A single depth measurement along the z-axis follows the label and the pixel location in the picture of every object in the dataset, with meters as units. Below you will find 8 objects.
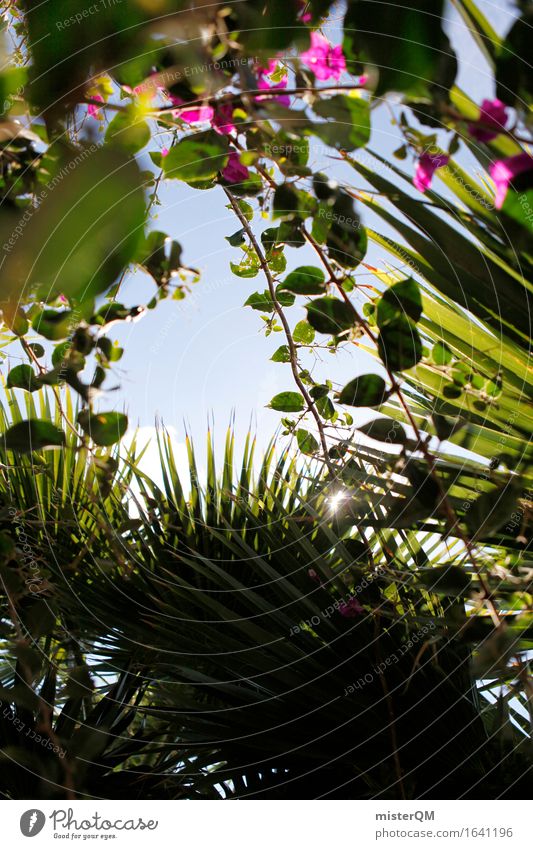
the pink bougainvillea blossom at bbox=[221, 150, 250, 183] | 0.56
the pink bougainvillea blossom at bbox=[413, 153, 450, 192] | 0.54
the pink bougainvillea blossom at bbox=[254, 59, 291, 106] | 0.50
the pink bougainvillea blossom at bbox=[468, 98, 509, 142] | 0.46
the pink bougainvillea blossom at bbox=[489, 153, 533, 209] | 0.42
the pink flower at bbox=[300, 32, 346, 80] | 0.52
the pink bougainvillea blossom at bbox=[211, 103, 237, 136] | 0.50
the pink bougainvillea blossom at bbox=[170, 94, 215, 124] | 0.51
